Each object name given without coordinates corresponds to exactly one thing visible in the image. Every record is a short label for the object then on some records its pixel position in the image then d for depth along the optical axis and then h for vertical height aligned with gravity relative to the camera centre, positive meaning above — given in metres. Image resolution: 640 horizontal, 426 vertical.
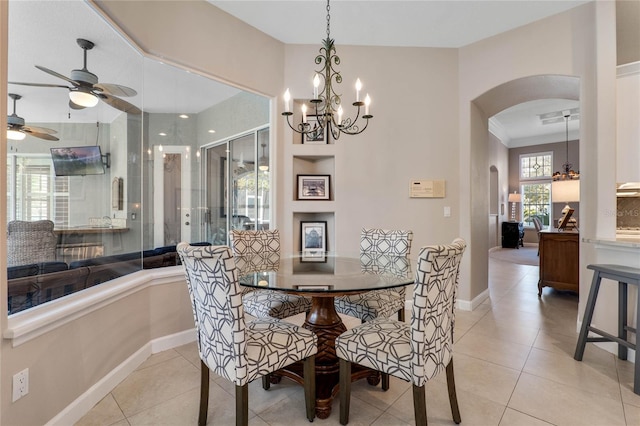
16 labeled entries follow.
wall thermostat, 3.52 +0.28
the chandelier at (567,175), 6.93 +0.92
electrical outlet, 1.38 -0.79
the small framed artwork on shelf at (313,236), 3.60 -0.27
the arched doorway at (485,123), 3.22 +1.11
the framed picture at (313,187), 3.55 +0.31
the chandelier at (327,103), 1.98 +0.76
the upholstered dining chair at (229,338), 1.33 -0.63
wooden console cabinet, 3.85 -0.61
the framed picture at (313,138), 3.53 +0.88
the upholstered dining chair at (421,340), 1.36 -0.64
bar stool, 2.15 -0.71
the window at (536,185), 9.16 +0.87
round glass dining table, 1.65 -0.40
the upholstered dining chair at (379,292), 2.21 -0.62
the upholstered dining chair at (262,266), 2.25 -0.40
